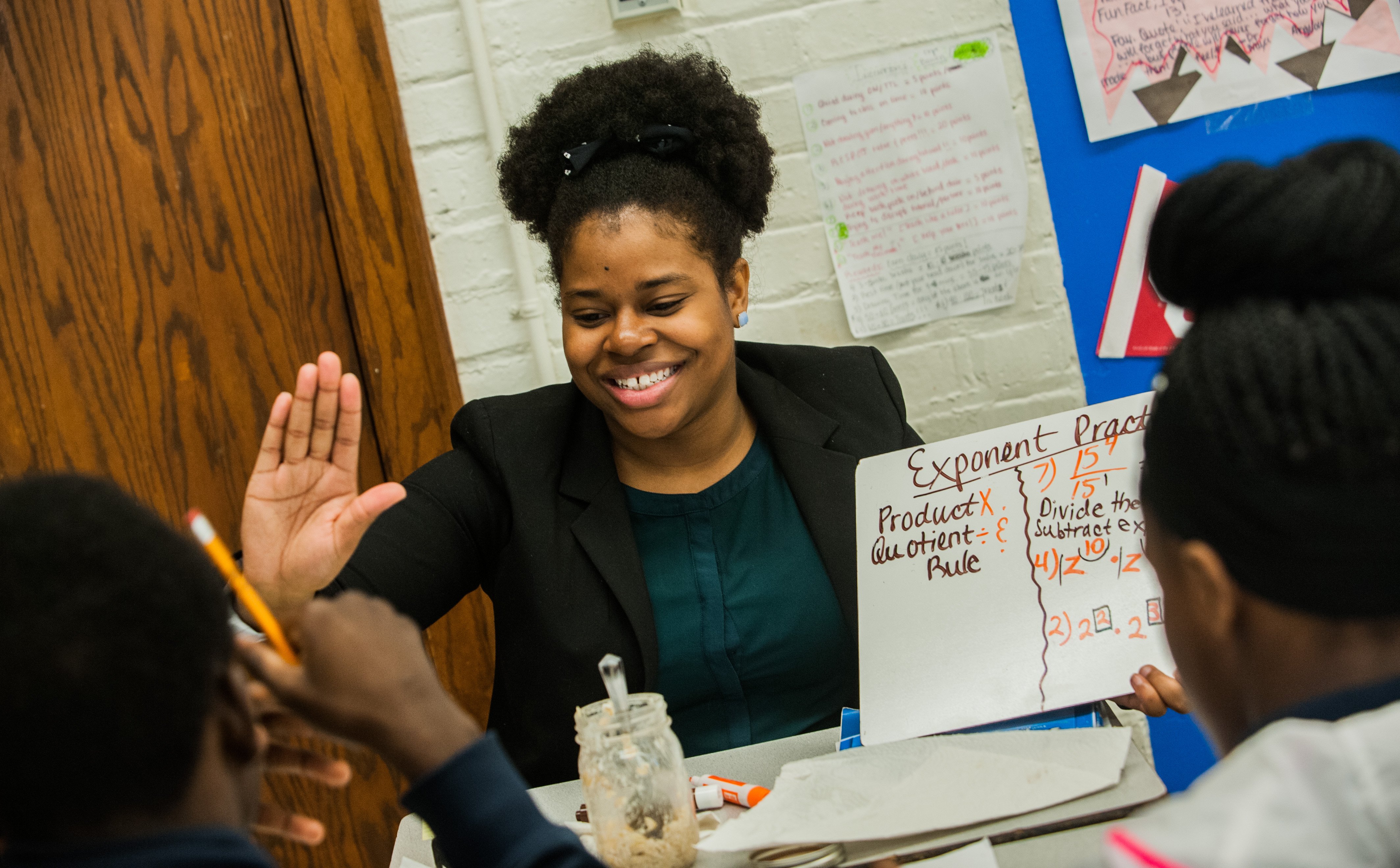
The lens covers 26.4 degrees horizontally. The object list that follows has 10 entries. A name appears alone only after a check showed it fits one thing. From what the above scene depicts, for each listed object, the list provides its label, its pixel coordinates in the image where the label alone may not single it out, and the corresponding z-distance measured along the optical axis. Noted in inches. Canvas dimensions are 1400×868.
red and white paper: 95.2
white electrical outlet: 93.9
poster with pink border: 93.7
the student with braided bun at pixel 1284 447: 64.6
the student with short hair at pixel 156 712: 61.4
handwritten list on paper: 94.8
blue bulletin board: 94.6
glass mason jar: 72.1
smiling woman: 83.4
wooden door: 93.6
